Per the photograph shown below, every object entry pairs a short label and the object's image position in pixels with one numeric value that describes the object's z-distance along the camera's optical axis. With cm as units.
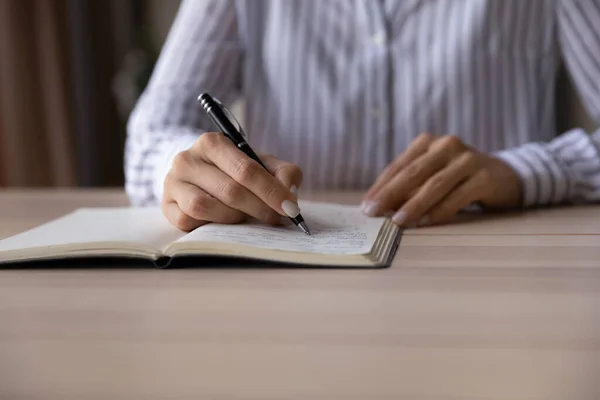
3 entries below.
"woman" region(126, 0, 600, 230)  137
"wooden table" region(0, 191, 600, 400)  70
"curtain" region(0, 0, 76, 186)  277
